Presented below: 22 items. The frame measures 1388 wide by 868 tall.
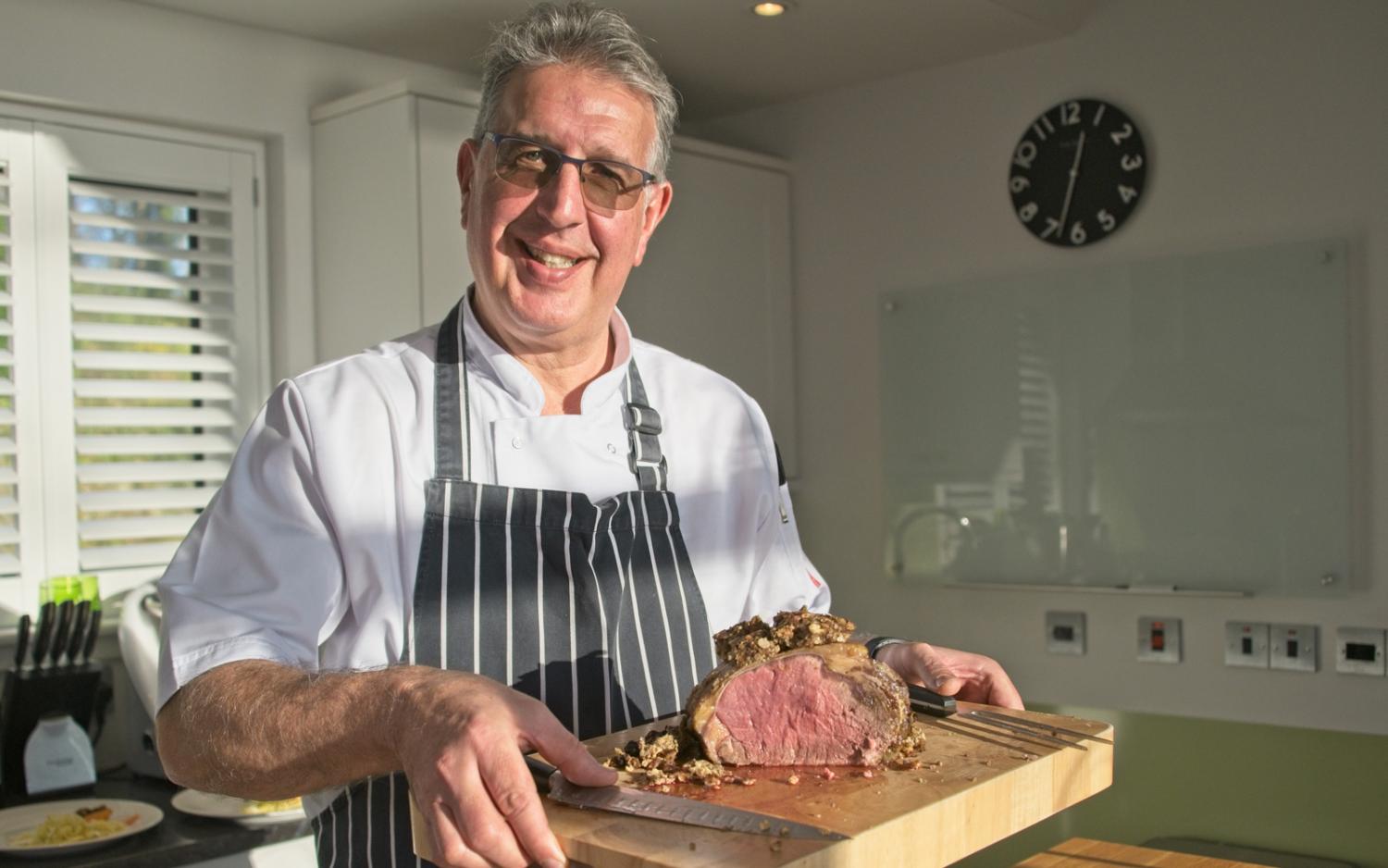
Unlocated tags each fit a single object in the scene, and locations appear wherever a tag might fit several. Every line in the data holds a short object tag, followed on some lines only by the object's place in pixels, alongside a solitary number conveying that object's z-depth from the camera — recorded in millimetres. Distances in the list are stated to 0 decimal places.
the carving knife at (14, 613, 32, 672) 2773
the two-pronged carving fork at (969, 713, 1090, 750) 1343
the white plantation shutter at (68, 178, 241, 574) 2996
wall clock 3316
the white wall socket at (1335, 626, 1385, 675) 2941
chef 1306
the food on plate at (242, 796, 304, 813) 2559
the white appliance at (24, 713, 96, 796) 2717
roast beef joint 1291
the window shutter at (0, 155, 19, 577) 2875
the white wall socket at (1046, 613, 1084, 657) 3421
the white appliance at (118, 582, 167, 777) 2770
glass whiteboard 3025
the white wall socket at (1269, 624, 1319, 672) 3037
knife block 2725
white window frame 2902
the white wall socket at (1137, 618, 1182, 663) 3254
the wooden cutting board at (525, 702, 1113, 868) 1033
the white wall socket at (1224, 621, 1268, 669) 3119
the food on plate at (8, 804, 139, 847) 2383
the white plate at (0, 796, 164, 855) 2393
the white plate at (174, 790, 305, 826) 2553
